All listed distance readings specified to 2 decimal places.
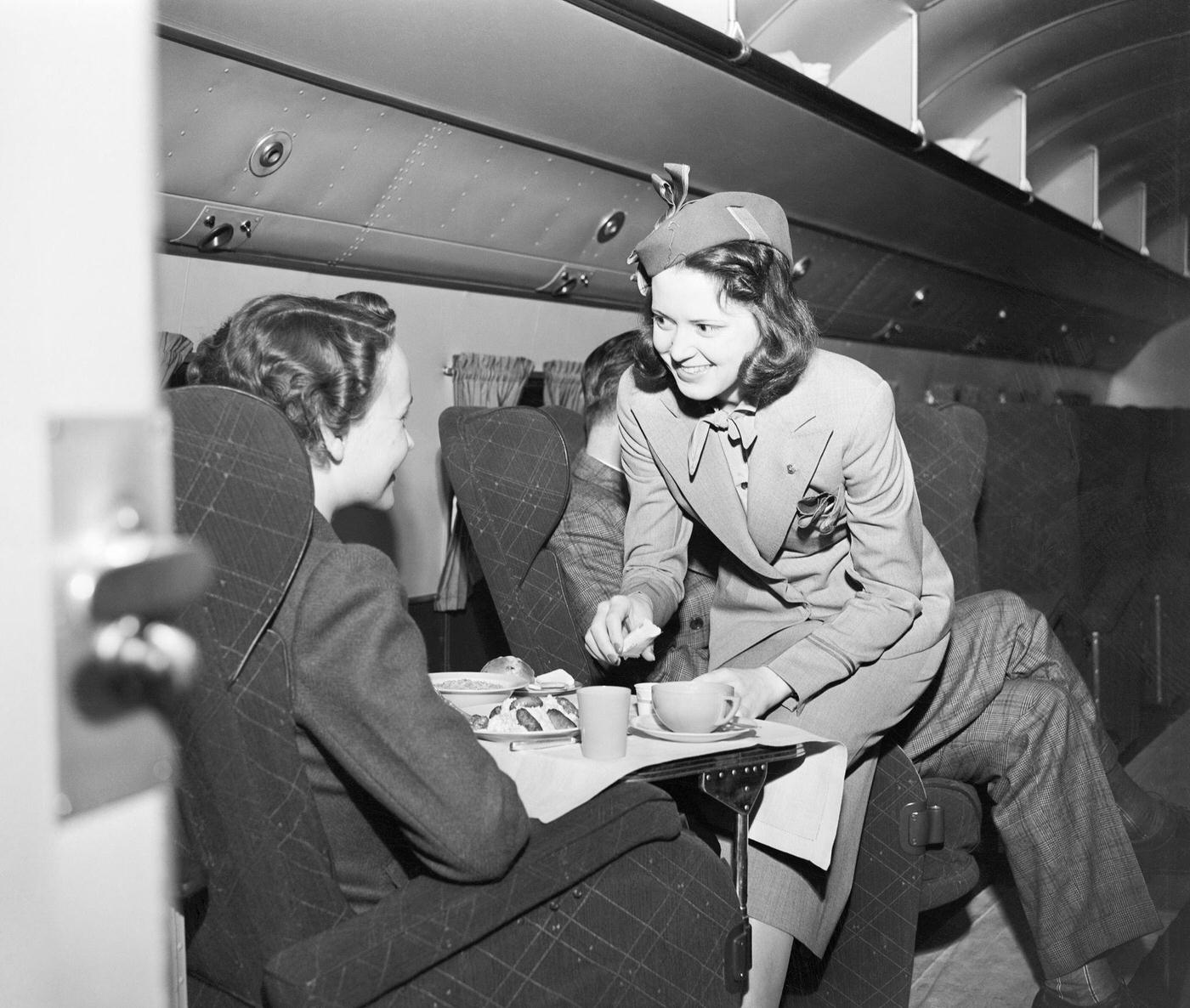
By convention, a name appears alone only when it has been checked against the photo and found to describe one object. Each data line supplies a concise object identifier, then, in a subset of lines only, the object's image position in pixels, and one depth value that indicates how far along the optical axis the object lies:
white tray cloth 1.51
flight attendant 1.93
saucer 1.62
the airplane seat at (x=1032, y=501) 3.74
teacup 1.62
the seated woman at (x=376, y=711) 1.28
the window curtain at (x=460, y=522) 4.01
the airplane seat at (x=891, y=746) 2.28
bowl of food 1.91
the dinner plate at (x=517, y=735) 1.66
